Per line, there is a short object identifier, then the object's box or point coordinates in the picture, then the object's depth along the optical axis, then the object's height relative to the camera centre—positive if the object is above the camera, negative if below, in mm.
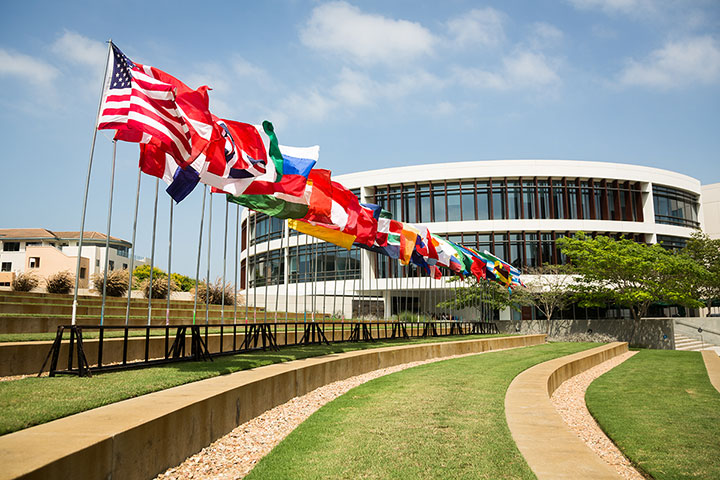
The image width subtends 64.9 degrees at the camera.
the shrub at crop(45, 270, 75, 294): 21531 +1161
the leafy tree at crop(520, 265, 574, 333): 44750 +2383
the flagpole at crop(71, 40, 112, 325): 10516 +2657
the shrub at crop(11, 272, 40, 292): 21453 +1178
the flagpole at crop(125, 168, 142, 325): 12828 +2186
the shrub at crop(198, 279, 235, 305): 28705 +1021
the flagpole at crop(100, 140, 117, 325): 11685 +2610
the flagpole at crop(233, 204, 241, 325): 16828 +2633
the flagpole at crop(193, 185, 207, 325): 15389 +2173
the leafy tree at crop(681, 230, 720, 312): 40250 +4346
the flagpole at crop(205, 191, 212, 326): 16000 +2424
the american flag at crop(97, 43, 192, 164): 10523 +3926
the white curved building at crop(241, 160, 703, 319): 52281 +10325
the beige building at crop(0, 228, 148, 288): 77500 +10790
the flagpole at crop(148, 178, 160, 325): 13297 +2265
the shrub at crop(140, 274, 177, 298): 25250 +1167
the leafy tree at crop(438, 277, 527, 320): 41816 +1473
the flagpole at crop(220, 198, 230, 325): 15918 +1828
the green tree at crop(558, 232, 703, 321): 36906 +2901
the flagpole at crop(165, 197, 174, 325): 14062 +1700
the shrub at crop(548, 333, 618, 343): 41781 -1637
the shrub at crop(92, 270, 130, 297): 22642 +1251
